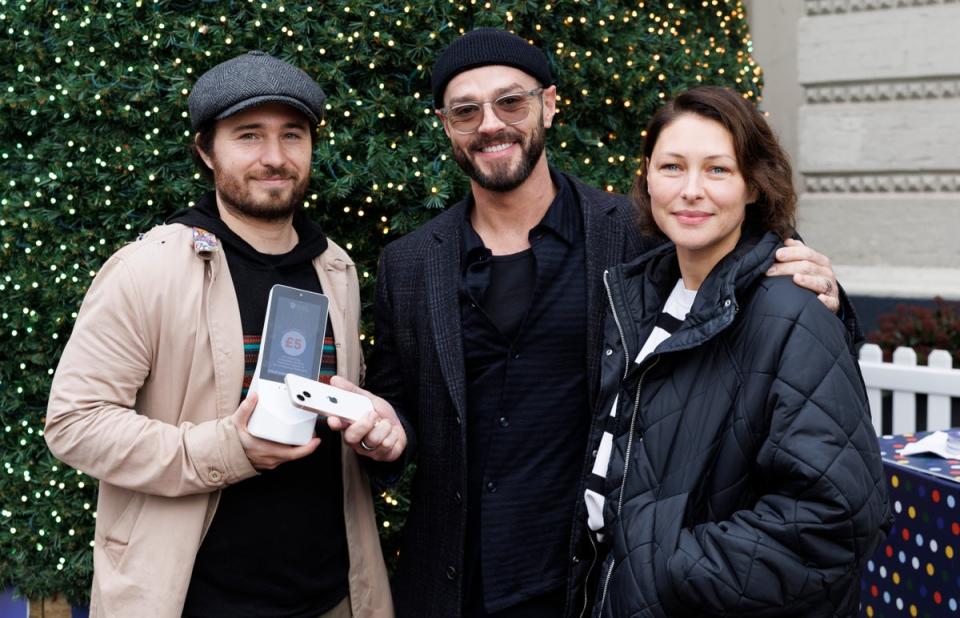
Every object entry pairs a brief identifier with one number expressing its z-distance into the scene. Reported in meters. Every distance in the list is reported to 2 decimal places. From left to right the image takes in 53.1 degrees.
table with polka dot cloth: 2.89
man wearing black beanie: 2.71
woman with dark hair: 1.91
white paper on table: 3.12
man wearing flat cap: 2.45
